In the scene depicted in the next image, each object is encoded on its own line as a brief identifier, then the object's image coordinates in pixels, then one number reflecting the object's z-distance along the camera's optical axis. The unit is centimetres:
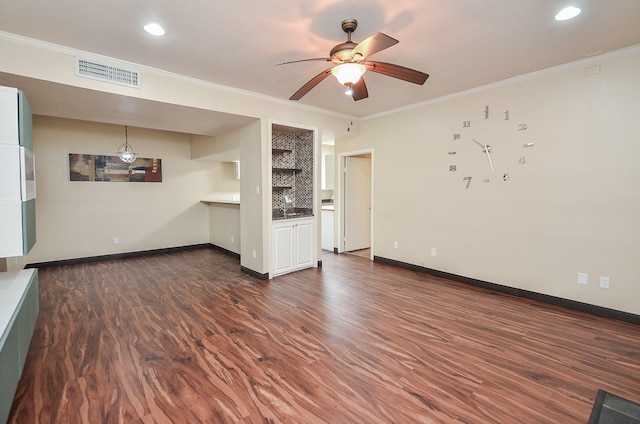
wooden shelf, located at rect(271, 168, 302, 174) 488
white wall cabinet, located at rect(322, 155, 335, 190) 715
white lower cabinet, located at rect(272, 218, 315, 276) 468
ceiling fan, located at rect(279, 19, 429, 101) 221
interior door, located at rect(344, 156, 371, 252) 623
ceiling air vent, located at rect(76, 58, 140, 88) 300
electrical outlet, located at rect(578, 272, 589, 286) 332
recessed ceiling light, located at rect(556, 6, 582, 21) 229
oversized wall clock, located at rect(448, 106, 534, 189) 376
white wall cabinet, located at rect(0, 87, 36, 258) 226
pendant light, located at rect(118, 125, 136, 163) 573
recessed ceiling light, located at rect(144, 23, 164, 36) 251
